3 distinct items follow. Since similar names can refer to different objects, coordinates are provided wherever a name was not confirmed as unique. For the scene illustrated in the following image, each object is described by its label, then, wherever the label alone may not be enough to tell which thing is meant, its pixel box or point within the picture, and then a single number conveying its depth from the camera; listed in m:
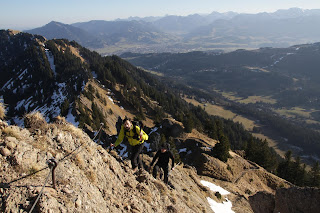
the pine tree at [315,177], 50.47
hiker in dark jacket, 14.52
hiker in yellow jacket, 11.88
